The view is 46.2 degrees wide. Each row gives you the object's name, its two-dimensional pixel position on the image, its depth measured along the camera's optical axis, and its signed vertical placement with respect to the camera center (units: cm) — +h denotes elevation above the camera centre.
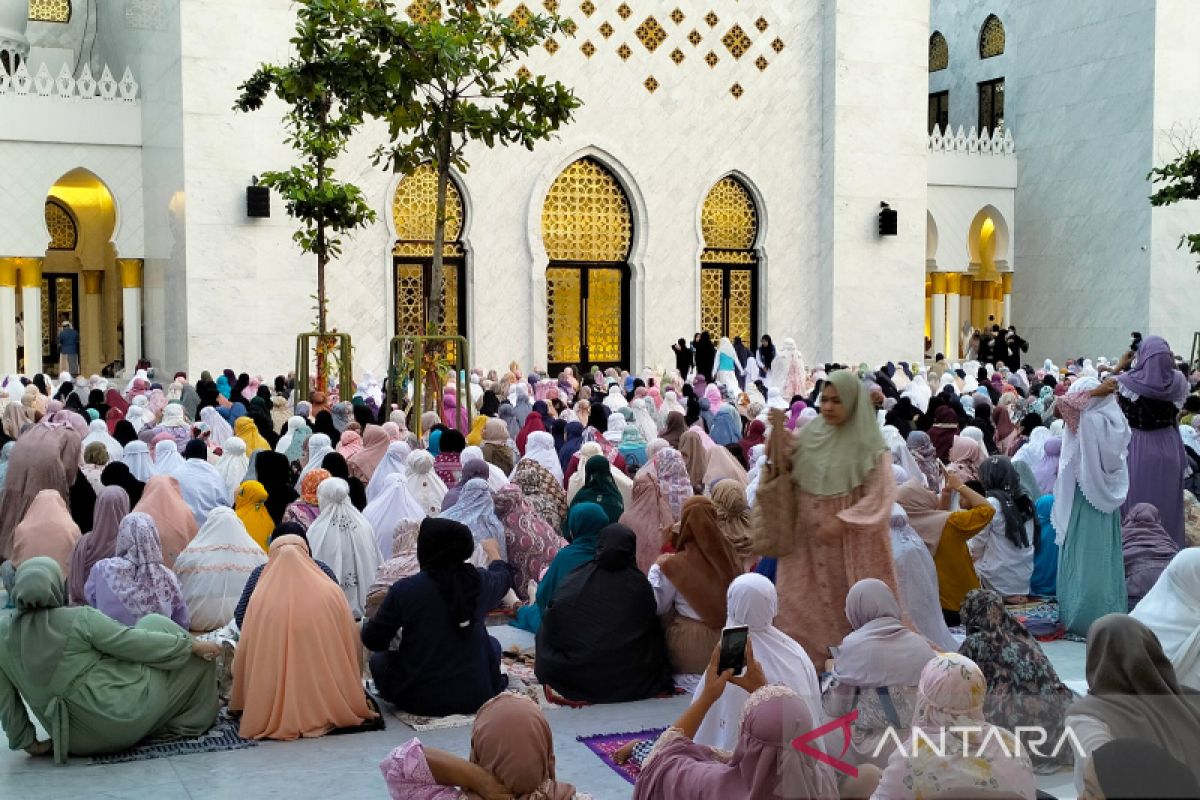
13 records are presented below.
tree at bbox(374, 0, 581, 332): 857 +149
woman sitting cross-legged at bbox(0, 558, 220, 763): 404 -103
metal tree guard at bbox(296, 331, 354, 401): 1090 -34
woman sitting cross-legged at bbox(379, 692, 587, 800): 274 -87
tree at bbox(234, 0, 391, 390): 853 +154
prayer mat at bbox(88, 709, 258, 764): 417 -128
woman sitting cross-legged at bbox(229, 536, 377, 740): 440 -105
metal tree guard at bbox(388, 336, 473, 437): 905 -28
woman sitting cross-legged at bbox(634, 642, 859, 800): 256 -82
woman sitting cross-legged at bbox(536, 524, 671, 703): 472 -104
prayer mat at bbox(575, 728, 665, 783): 401 -127
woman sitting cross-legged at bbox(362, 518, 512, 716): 443 -98
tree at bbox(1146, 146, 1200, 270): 1434 +150
